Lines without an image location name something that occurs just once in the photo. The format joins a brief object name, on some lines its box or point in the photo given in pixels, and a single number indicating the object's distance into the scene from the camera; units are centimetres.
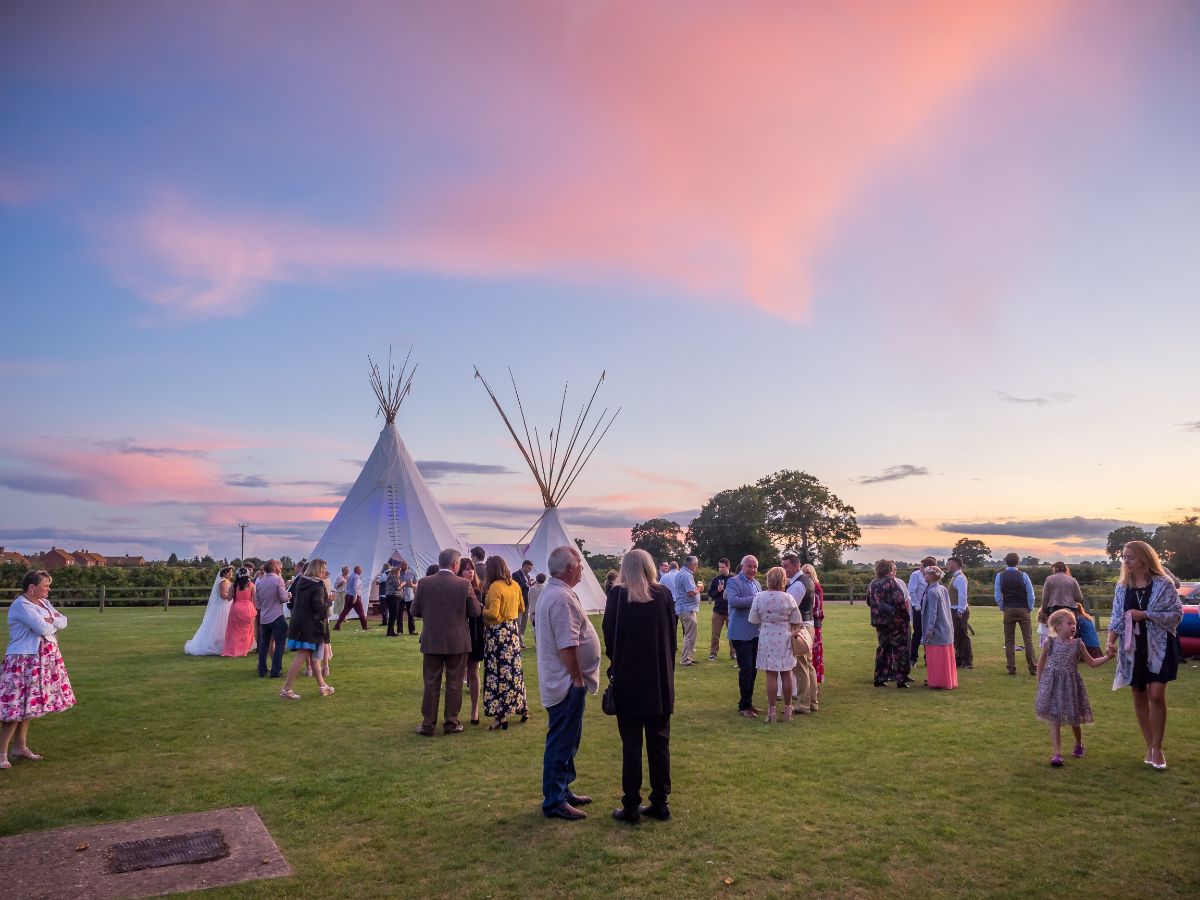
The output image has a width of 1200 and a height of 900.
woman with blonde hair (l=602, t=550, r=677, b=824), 567
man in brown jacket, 868
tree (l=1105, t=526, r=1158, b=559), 7381
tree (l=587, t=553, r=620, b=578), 5474
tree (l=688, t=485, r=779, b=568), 6569
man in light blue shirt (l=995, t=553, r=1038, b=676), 1289
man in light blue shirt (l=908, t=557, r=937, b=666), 1268
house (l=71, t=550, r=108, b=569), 7166
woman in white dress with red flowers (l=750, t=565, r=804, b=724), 927
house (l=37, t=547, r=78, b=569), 6193
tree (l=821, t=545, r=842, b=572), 5637
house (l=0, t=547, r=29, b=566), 3709
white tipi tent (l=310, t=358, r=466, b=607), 2506
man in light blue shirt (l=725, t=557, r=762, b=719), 974
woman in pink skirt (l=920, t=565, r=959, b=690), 1148
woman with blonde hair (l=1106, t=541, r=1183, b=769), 680
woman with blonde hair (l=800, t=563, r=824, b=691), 1150
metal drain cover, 513
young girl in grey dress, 736
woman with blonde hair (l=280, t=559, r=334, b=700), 1068
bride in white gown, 1579
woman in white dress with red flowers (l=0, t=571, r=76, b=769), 738
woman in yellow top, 881
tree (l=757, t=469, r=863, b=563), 6569
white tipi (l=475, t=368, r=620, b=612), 2586
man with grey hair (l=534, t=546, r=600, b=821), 576
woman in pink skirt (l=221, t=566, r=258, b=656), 1510
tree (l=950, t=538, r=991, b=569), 7881
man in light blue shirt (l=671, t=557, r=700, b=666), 1461
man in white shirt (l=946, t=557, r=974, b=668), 1315
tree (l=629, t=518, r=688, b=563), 7638
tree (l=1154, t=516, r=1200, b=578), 5278
